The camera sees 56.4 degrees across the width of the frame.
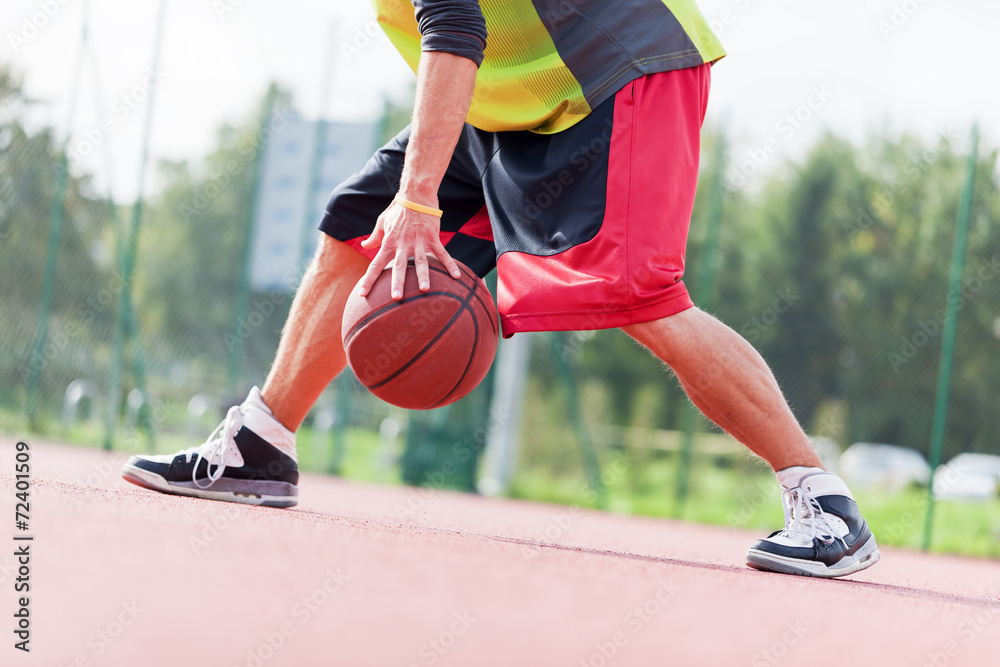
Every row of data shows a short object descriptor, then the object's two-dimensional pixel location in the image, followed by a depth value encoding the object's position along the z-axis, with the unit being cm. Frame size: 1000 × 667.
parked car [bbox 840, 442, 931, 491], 928
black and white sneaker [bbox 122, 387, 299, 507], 275
